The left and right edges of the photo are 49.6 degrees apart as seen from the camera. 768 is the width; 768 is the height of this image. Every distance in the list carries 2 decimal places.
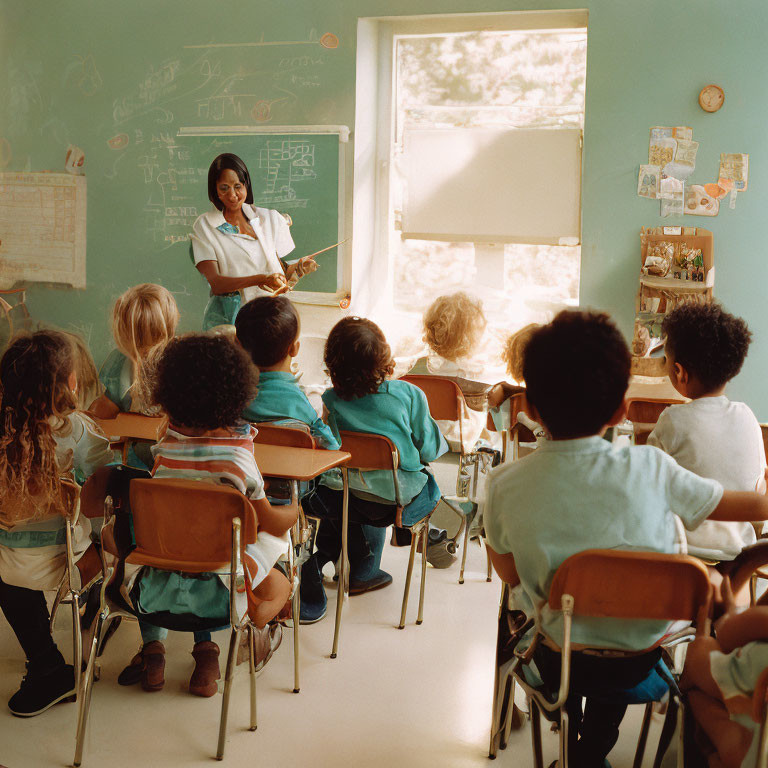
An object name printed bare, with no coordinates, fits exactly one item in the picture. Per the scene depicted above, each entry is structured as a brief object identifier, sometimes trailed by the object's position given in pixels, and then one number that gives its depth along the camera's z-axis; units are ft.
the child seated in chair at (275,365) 8.25
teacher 12.99
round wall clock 13.16
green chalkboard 15.53
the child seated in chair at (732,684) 4.40
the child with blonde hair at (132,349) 9.05
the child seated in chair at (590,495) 4.93
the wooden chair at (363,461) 8.29
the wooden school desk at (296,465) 6.88
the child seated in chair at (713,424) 6.54
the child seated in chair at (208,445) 6.32
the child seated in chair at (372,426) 8.54
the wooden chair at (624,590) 4.74
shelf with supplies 13.50
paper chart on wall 17.37
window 14.58
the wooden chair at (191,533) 5.92
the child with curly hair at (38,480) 6.62
